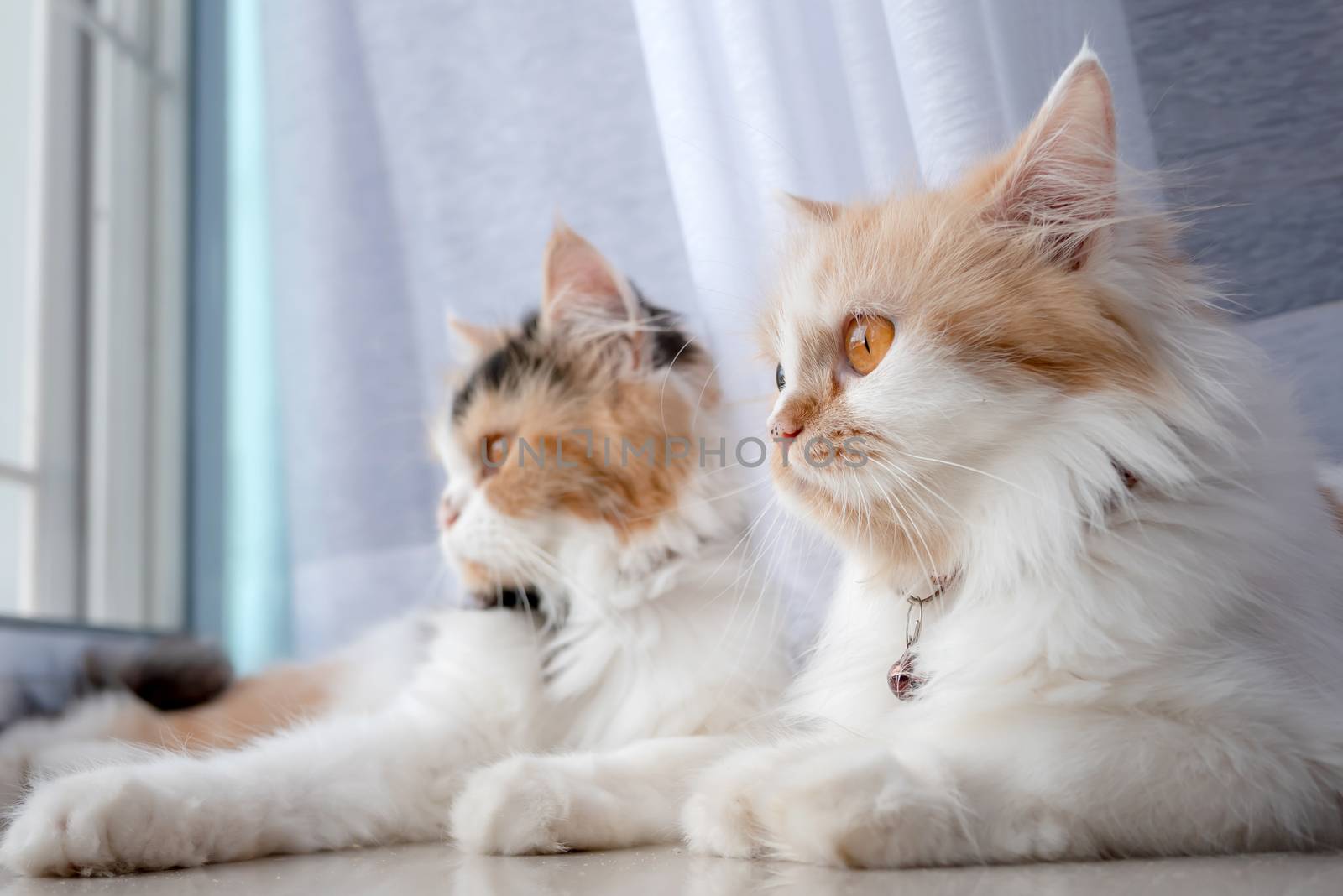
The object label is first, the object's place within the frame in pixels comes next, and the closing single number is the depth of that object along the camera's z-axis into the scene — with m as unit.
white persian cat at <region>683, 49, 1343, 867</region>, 0.71
